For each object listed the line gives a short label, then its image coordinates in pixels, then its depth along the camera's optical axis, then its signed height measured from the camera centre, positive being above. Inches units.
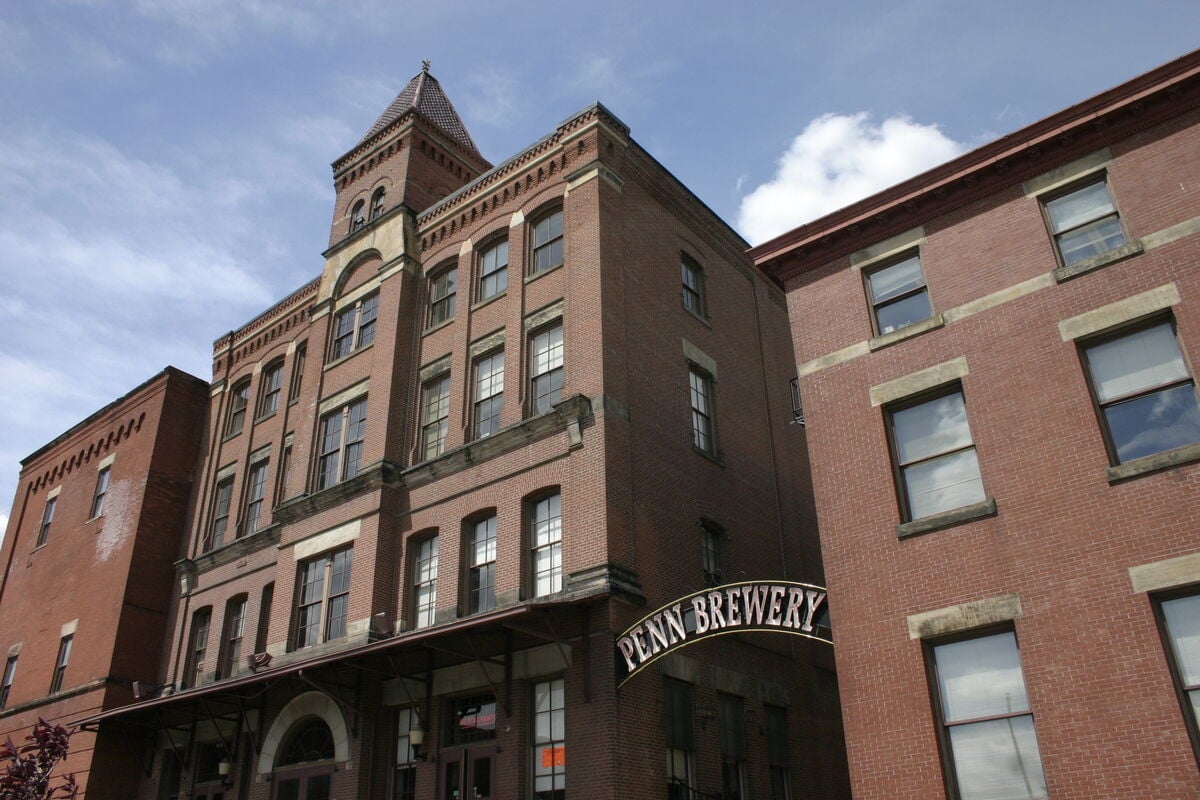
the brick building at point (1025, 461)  522.6 +228.1
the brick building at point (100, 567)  1206.3 +419.7
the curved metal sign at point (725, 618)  649.0 +168.8
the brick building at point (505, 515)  800.9 +335.0
